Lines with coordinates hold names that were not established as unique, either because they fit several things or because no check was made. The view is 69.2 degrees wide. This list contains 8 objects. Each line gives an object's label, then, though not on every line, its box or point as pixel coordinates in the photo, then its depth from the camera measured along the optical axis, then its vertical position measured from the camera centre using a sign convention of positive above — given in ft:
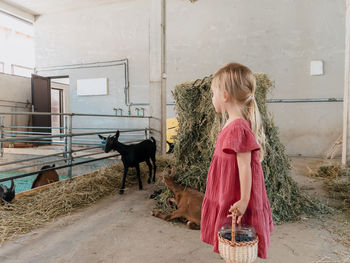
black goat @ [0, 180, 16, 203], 8.24 -2.48
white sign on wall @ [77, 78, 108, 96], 26.66 +3.40
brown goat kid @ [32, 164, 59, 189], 11.63 -2.83
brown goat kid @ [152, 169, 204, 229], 7.32 -2.57
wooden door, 28.32 +2.23
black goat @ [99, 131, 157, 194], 10.53 -1.41
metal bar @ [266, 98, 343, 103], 19.96 +1.52
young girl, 3.57 -0.56
